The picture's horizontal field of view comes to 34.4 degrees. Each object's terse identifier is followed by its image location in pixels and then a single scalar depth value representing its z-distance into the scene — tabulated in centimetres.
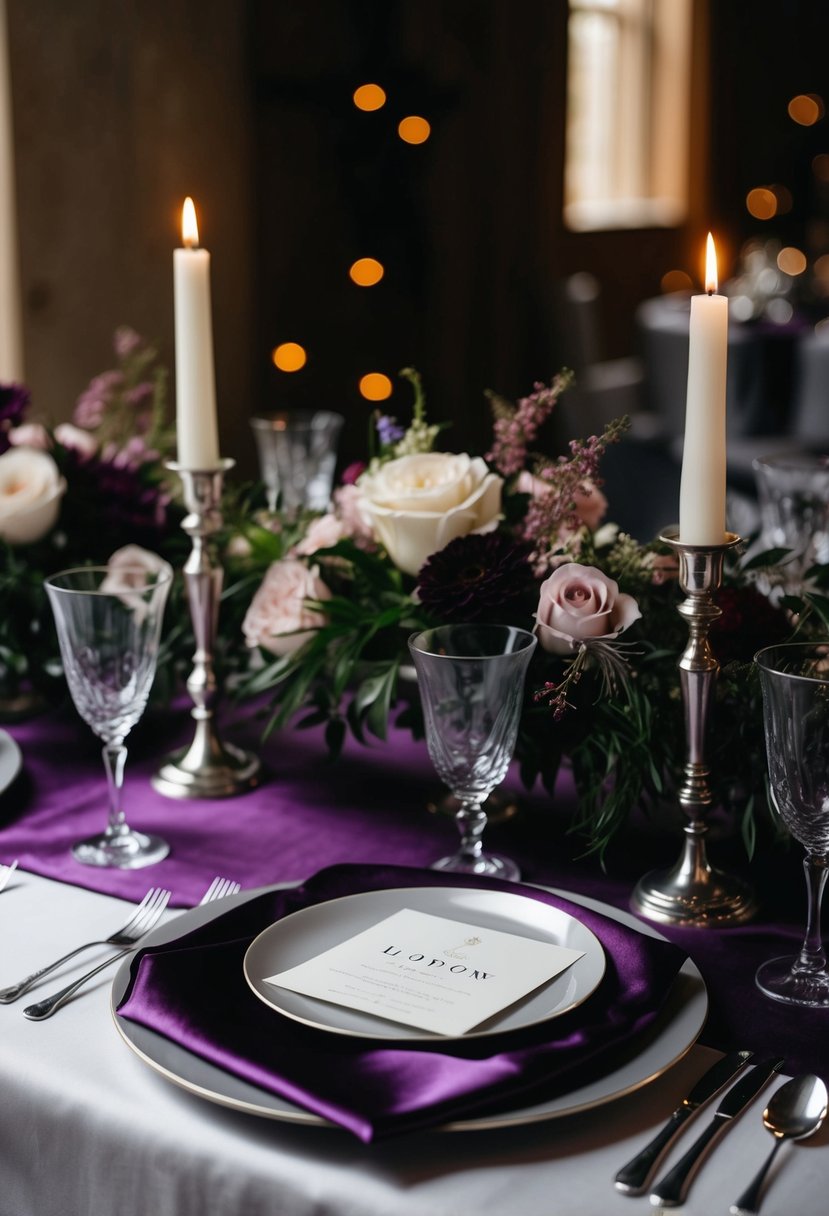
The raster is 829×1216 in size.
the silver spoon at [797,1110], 71
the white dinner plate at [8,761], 119
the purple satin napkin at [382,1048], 70
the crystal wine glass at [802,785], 83
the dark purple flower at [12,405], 150
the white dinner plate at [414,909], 77
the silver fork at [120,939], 85
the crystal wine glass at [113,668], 108
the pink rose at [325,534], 125
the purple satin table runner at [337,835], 96
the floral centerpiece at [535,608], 105
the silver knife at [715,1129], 66
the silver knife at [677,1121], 67
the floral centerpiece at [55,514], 140
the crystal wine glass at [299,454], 161
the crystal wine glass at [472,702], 96
